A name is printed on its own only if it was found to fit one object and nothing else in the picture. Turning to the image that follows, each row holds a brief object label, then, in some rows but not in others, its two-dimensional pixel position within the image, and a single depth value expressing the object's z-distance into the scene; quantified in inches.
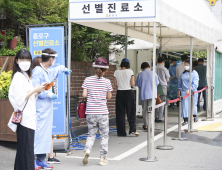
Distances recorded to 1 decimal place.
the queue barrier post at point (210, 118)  797.7
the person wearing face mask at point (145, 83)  628.5
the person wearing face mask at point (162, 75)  731.7
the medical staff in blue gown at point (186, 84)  681.3
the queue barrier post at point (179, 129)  580.4
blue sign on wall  462.4
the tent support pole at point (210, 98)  808.9
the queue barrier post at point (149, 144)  431.1
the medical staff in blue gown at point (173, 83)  987.9
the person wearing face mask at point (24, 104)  302.3
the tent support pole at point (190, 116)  637.8
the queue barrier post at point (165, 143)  508.7
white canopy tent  440.2
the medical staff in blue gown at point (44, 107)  375.1
